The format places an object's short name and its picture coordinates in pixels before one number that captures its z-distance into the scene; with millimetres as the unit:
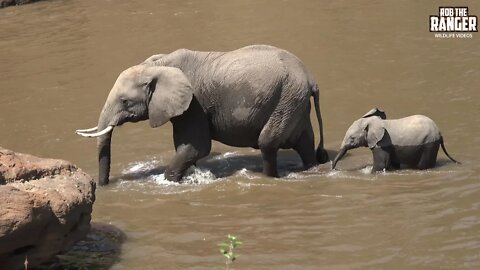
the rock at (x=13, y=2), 48750
